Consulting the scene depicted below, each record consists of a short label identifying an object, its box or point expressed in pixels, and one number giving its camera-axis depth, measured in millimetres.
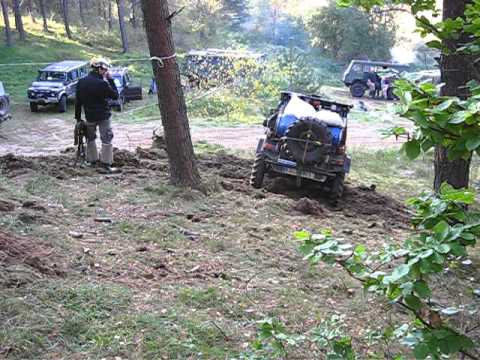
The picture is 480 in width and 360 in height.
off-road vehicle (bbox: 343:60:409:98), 28766
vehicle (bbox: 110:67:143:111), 22844
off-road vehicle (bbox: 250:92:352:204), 8422
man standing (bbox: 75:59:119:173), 8008
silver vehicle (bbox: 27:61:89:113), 19625
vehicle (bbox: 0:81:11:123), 13488
